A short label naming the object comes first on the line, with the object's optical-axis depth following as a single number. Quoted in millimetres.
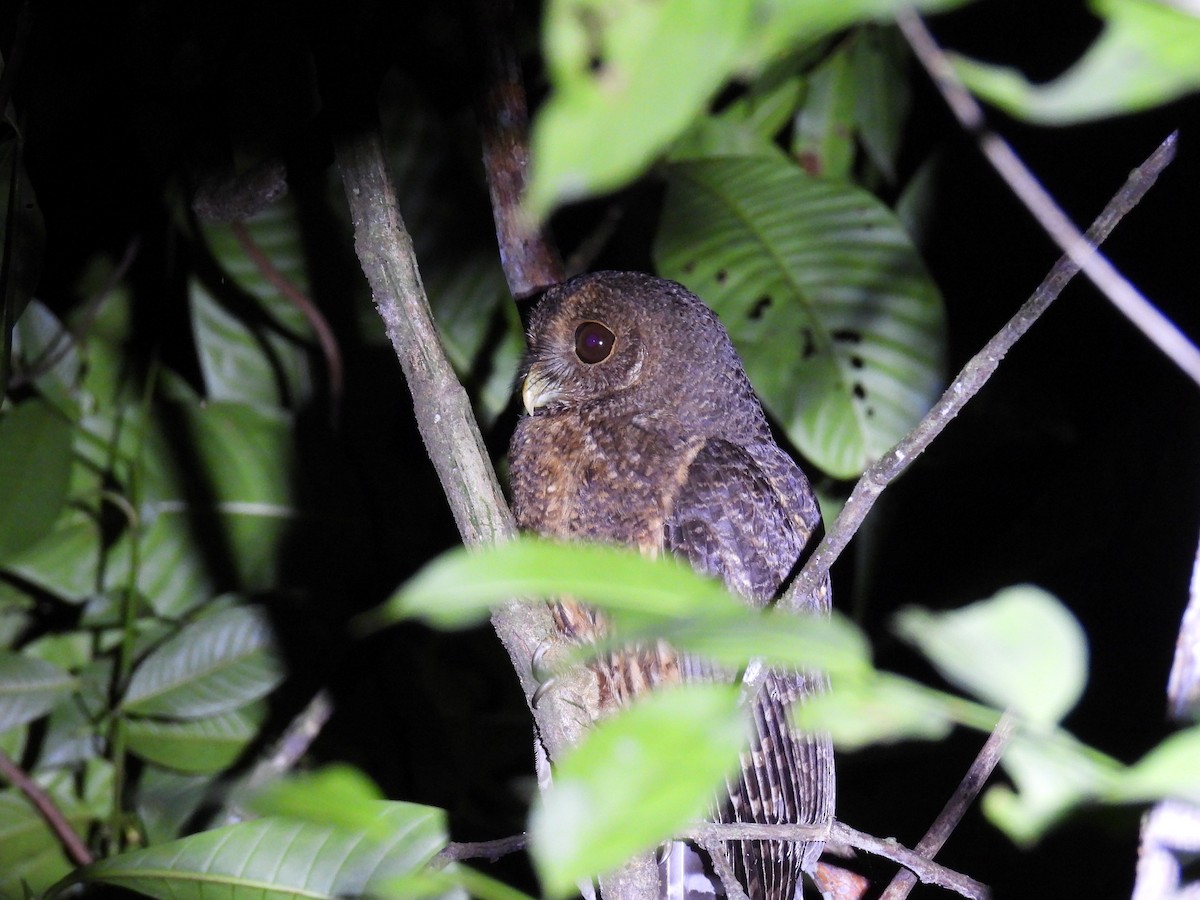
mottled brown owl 4355
